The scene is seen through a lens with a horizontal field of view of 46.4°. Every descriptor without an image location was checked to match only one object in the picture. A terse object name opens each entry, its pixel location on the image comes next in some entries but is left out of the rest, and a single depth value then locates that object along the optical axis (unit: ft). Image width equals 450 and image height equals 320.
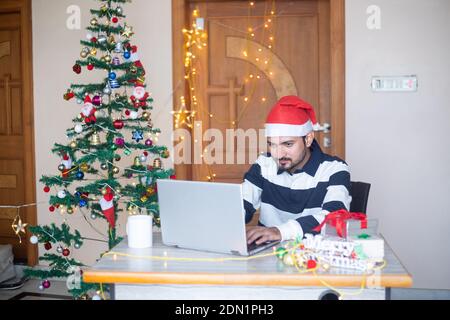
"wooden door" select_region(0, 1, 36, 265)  13.69
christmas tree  9.49
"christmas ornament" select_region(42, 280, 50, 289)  9.76
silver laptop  5.71
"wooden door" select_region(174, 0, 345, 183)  12.58
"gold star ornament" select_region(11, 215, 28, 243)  9.46
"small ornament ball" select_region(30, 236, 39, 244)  9.41
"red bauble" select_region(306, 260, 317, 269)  5.36
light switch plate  11.93
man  7.61
